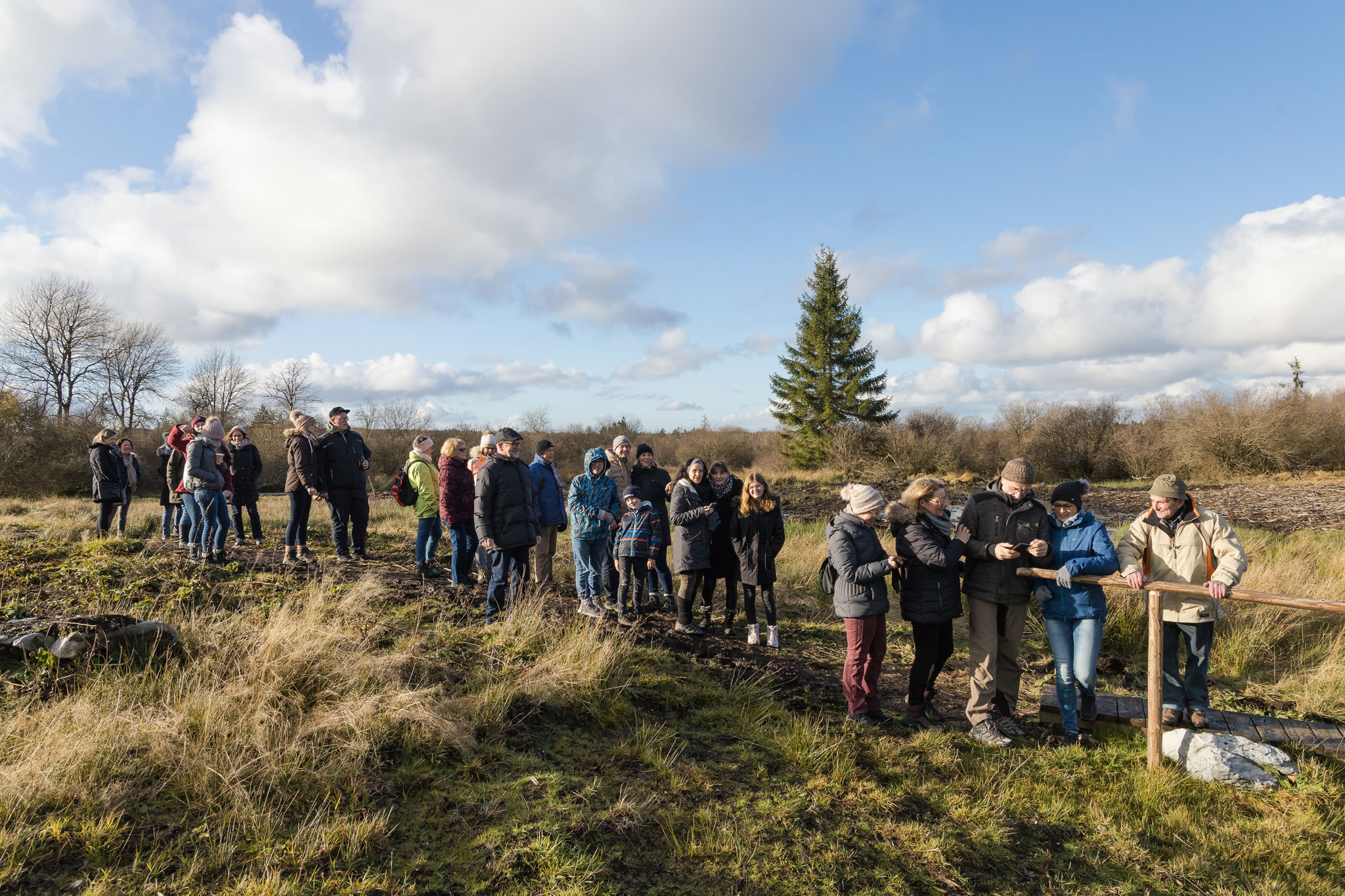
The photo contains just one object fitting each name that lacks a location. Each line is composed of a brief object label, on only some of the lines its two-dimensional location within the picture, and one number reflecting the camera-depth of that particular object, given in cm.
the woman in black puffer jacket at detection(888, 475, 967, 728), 476
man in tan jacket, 466
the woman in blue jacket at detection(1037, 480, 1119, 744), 461
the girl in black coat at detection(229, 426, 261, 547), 957
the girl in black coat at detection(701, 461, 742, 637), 712
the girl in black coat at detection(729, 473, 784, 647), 667
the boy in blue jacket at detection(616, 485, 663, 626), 702
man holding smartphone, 475
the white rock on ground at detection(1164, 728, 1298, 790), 432
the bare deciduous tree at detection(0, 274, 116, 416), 3331
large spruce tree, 3253
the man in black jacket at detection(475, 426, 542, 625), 605
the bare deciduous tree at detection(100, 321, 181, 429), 3647
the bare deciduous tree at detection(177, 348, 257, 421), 4009
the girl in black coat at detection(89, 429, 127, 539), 938
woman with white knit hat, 473
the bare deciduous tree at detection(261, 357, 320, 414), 4553
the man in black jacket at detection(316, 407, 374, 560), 802
